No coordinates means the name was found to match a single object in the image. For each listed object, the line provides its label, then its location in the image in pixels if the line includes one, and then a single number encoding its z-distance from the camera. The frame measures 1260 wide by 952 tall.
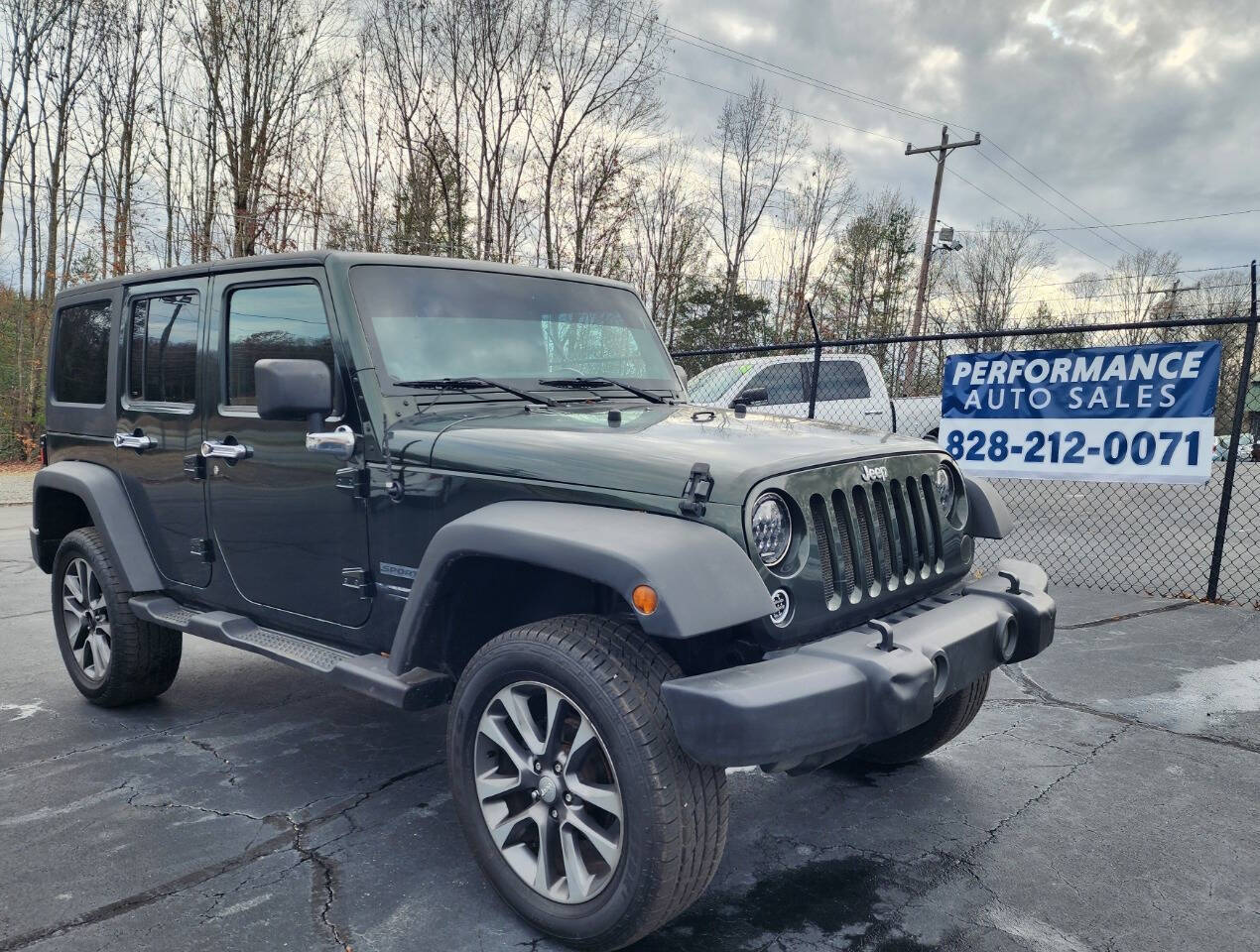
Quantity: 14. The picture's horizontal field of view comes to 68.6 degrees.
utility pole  25.61
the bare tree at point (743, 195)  26.42
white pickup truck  11.48
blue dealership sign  6.31
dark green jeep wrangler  2.26
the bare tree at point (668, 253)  25.91
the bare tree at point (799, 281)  28.78
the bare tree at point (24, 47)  17.88
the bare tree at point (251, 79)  17.19
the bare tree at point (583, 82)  18.34
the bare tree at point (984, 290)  42.42
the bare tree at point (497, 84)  17.91
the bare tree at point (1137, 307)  34.81
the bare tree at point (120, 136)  17.89
